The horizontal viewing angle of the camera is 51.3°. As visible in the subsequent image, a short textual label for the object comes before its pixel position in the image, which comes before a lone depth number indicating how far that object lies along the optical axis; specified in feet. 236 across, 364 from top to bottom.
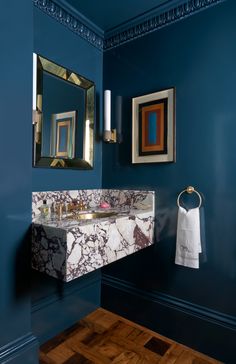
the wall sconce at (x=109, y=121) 6.12
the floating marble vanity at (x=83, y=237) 3.75
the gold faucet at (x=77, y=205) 5.73
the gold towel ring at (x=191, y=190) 5.08
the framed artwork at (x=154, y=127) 5.48
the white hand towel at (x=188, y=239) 4.83
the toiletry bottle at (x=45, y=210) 4.98
